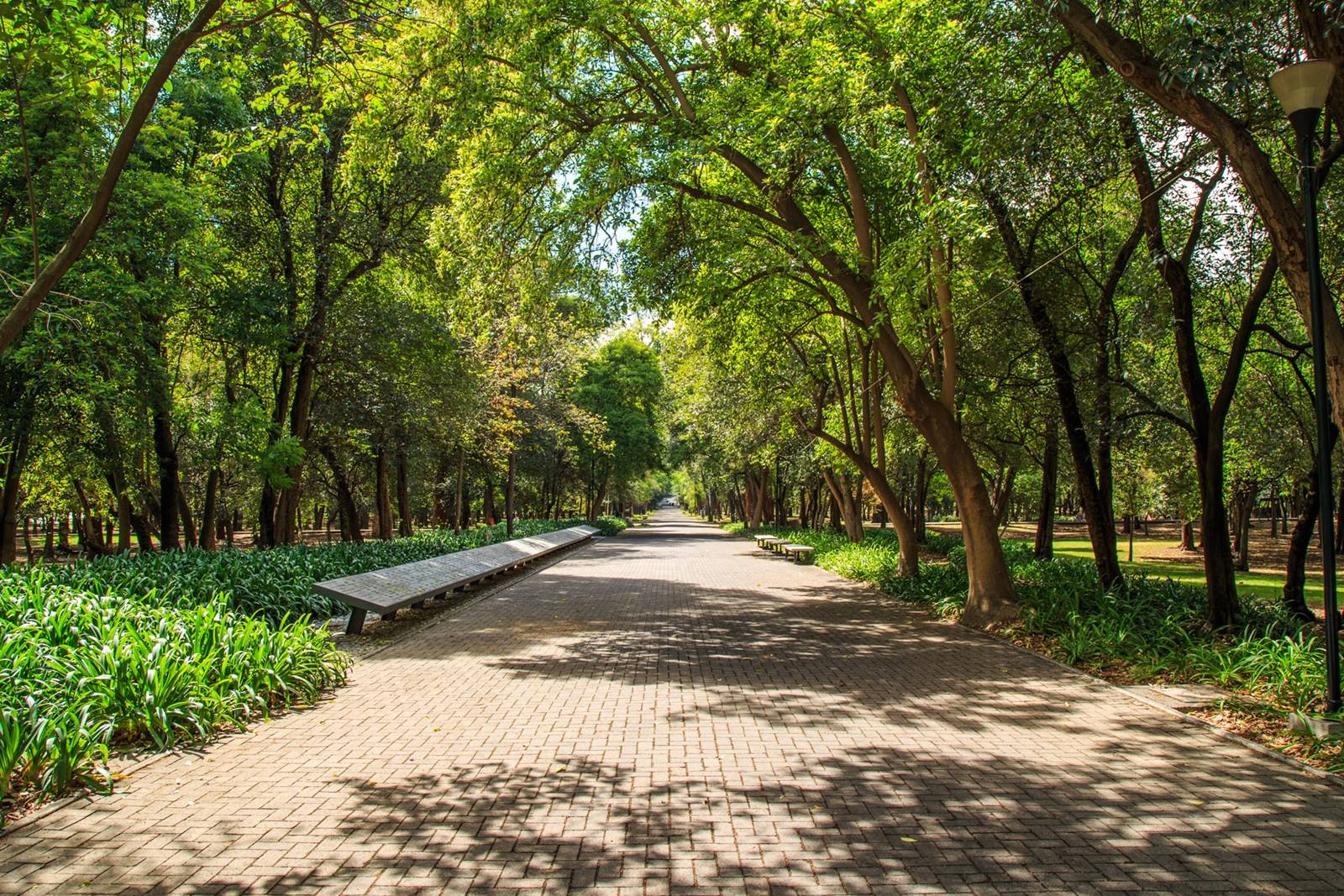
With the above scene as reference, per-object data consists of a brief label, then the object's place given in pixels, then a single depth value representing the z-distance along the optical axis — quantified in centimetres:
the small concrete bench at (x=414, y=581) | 939
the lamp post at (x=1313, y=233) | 510
